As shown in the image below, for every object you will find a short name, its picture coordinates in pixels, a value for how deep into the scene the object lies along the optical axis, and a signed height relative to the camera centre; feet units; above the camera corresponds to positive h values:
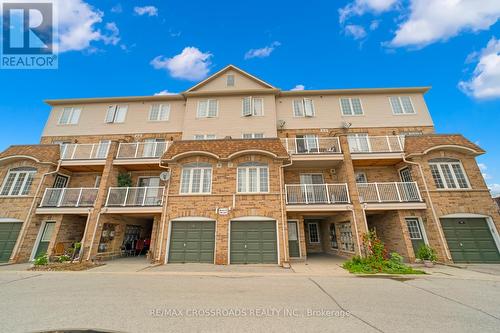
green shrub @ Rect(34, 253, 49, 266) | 34.60 -2.90
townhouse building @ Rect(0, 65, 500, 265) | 39.32 +10.66
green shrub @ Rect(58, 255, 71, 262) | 37.73 -2.69
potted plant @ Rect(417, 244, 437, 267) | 34.68 -2.78
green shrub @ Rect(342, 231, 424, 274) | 30.58 -3.59
